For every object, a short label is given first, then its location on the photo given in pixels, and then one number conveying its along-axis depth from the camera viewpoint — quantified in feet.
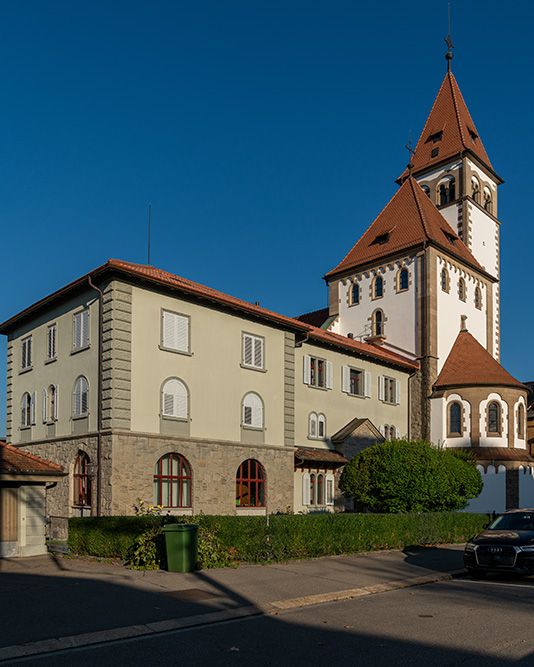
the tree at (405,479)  81.92
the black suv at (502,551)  47.75
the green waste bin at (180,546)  49.39
